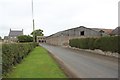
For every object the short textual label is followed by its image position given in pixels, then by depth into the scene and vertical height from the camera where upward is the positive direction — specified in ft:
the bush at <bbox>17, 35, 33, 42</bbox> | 102.82 +3.62
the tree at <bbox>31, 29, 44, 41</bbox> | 186.86 +19.31
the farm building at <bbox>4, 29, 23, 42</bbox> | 148.56 +14.84
